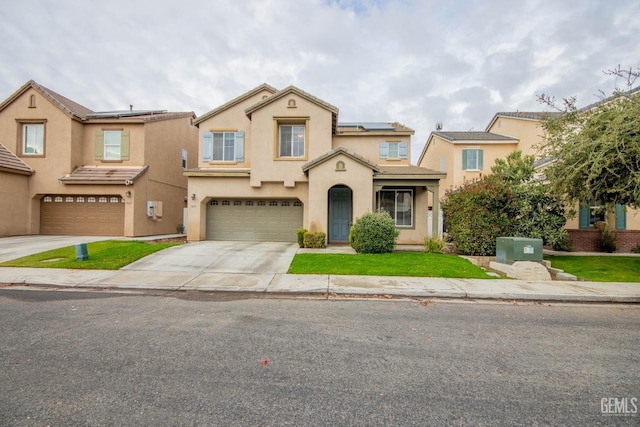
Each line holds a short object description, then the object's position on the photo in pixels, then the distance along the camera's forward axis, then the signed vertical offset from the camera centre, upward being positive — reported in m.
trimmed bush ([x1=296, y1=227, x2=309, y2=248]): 13.79 -0.84
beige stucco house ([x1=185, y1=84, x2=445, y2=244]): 15.73 +2.23
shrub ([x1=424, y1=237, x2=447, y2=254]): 12.98 -1.12
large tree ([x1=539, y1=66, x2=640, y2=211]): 8.52 +2.01
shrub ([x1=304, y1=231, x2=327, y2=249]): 13.40 -0.98
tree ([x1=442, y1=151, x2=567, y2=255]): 12.21 +0.15
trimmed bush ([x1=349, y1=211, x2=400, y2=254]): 12.10 -0.65
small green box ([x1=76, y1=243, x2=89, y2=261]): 10.10 -1.22
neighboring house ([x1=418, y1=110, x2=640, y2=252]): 22.08 +5.30
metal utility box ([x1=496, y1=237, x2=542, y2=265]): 9.56 -0.95
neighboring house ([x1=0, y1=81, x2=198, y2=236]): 16.61 +2.56
